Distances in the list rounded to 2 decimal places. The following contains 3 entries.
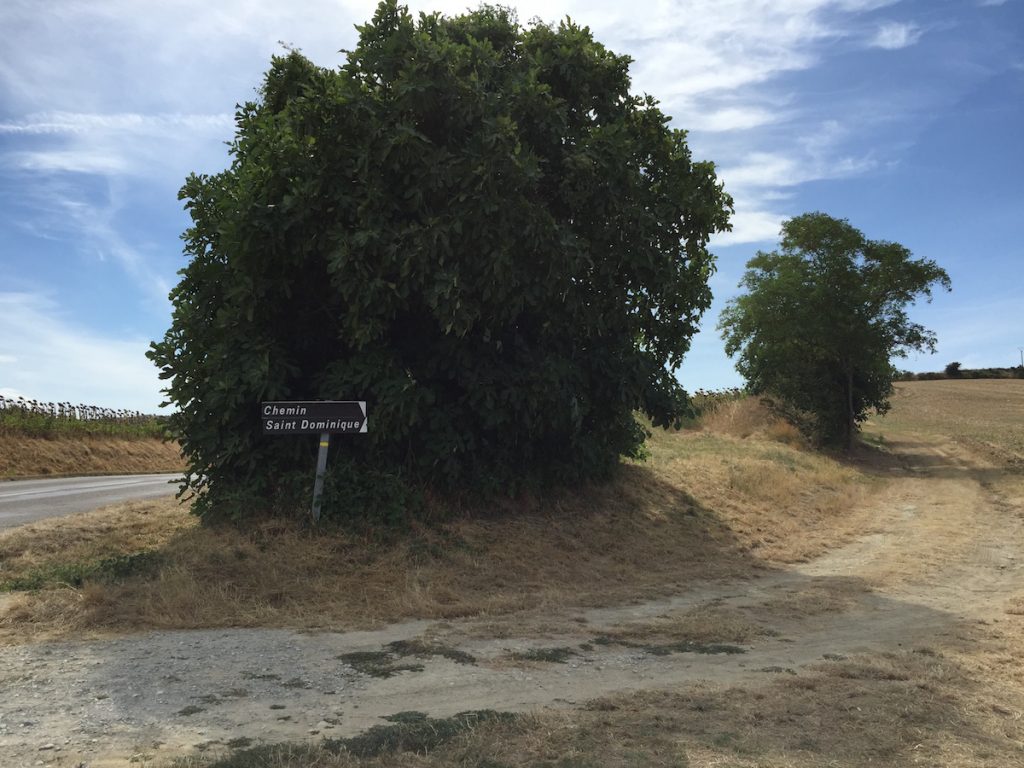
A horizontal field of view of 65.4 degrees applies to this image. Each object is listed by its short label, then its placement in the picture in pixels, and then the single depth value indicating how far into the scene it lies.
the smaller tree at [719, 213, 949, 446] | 31.67
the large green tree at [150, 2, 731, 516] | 10.41
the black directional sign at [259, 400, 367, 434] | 10.47
